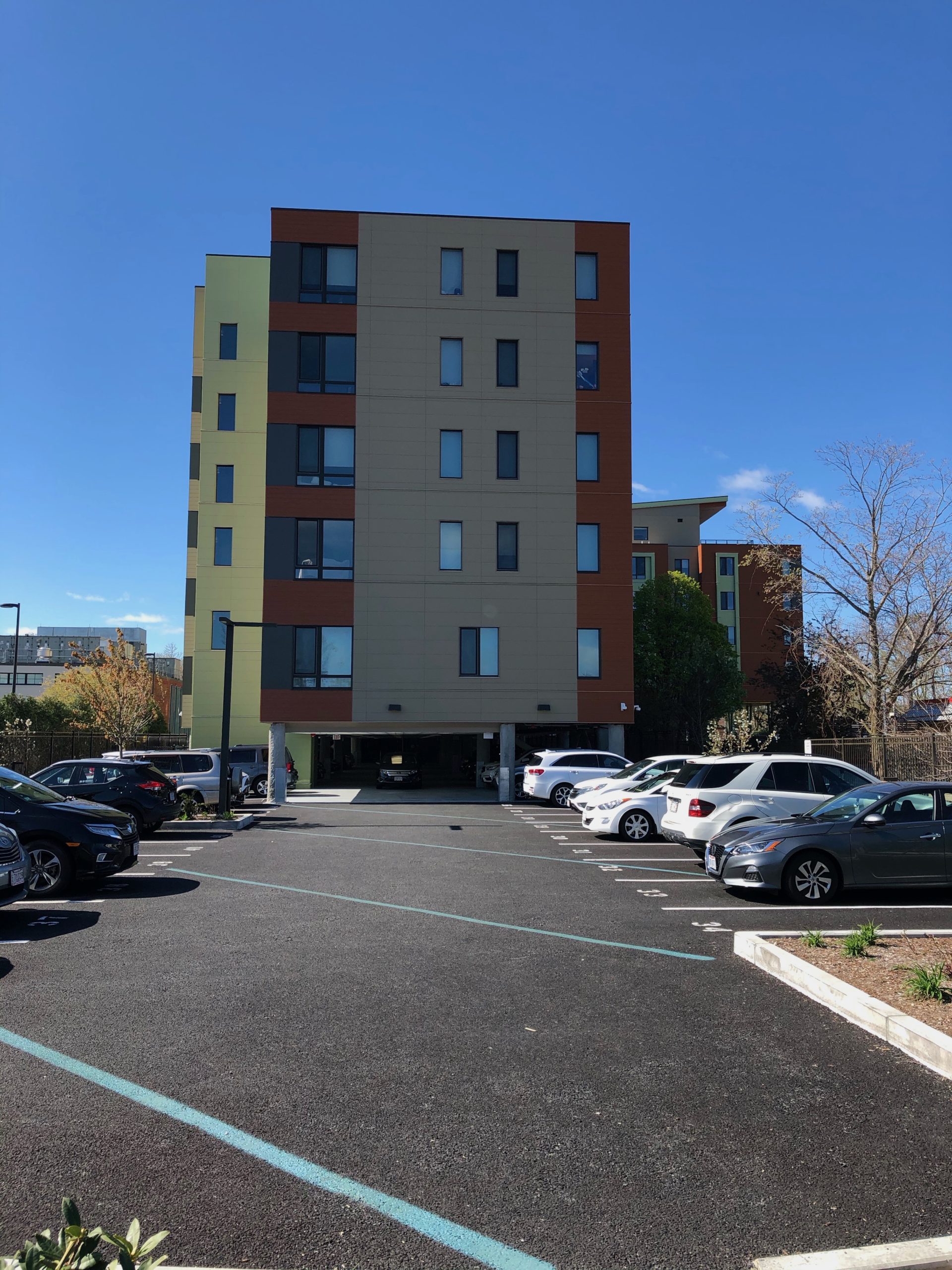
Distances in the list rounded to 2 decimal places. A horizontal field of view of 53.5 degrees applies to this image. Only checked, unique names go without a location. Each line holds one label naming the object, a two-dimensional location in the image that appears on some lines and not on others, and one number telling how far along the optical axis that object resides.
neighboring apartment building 70.06
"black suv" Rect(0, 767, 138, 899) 11.88
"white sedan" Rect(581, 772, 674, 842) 17.91
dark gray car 10.92
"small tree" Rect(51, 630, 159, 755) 35.84
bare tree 30.53
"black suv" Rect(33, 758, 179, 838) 17.69
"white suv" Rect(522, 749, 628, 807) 26.80
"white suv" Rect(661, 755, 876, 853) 13.75
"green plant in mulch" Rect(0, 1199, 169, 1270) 2.51
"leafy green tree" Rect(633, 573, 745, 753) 50.34
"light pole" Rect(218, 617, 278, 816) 22.81
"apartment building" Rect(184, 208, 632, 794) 30.78
